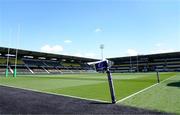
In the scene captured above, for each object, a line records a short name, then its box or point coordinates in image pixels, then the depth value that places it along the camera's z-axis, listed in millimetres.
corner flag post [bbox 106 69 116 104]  5991
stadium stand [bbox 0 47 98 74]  51102
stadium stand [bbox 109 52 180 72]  75219
